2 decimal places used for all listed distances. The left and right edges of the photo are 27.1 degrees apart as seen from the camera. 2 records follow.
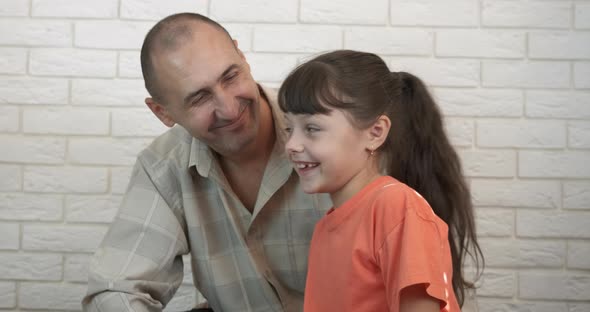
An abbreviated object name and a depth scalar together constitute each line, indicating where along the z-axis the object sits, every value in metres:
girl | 2.03
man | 2.37
